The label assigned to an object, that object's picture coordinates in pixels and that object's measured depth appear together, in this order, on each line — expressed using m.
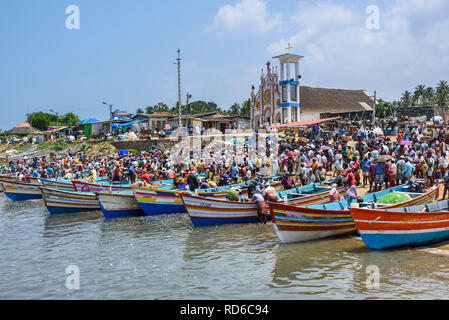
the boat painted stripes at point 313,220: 12.48
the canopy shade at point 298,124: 32.19
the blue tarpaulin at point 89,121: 53.59
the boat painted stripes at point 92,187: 23.64
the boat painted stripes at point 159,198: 19.34
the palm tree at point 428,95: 82.50
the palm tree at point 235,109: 84.44
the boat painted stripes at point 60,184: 27.30
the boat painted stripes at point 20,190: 30.53
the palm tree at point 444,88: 66.59
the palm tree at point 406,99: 86.94
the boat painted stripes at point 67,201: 22.33
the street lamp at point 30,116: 89.45
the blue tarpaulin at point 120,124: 50.40
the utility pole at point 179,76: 39.38
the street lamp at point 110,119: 49.25
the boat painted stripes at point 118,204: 19.62
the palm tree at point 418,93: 88.18
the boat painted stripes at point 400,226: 10.99
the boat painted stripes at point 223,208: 16.06
